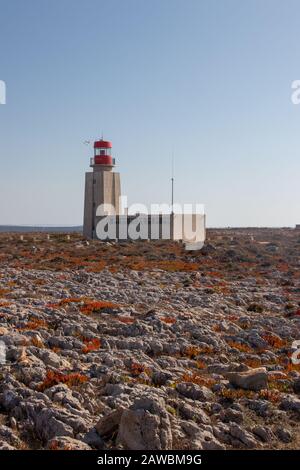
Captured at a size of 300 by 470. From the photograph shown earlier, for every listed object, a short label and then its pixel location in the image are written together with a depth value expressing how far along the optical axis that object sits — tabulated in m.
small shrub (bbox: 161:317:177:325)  18.00
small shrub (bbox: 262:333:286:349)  16.52
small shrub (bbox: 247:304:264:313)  22.36
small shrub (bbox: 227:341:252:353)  15.63
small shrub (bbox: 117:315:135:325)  17.75
